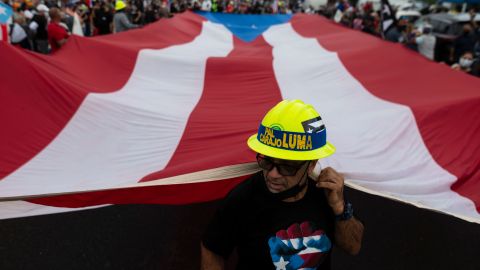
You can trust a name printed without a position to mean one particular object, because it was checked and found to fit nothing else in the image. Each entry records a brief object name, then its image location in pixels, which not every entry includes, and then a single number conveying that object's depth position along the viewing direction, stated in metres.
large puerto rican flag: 2.05
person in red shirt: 5.08
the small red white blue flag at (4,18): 4.75
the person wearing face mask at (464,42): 7.00
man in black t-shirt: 1.34
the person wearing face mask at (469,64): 5.43
